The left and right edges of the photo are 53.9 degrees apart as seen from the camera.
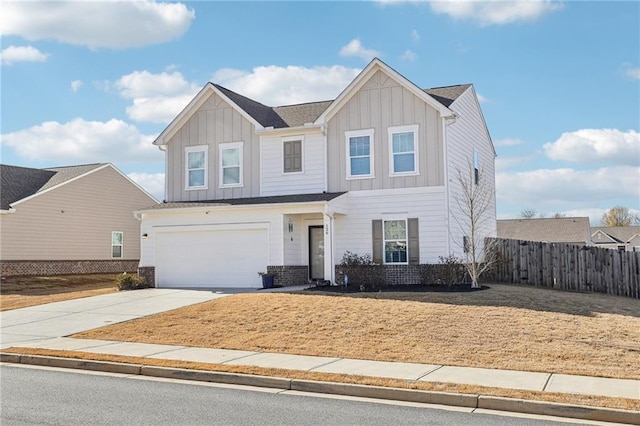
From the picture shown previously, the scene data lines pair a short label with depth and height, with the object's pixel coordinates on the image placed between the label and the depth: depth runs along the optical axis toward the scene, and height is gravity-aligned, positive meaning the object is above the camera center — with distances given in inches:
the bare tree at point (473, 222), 874.8 +50.9
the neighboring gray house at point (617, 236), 2847.0 +69.6
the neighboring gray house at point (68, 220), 1207.1 +79.6
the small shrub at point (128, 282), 944.3 -37.5
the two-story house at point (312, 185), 884.6 +106.7
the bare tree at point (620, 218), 3705.7 +201.8
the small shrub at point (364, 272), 873.5 -24.1
